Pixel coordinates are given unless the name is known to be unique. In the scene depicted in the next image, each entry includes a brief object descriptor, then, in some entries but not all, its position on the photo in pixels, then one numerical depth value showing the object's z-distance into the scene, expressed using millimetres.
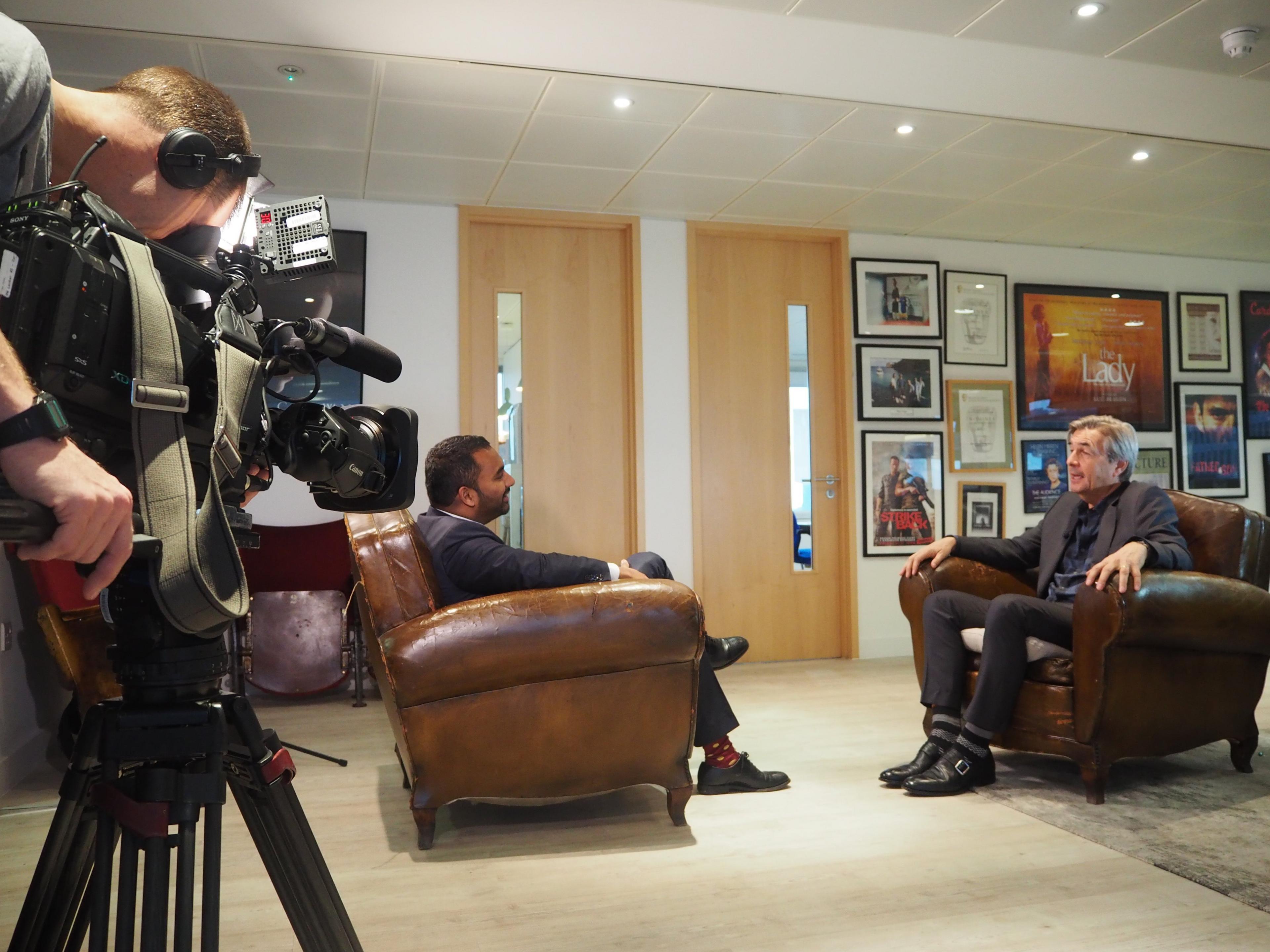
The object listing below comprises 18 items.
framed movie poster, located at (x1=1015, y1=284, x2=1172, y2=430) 5852
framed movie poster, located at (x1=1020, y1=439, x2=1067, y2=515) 5840
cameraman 635
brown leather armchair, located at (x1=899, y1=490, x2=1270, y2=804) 2562
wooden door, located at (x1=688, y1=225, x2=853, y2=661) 5348
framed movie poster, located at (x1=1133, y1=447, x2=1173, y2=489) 5988
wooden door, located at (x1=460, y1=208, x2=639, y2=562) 5082
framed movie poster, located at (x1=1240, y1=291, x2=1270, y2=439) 6320
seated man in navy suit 2586
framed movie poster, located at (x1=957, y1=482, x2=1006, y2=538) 5691
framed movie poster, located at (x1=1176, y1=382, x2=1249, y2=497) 6148
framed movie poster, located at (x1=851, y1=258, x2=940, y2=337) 5559
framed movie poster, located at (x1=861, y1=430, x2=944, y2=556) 5527
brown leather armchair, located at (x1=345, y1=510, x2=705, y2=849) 2270
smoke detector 3543
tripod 816
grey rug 2102
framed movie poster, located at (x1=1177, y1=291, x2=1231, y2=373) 6188
